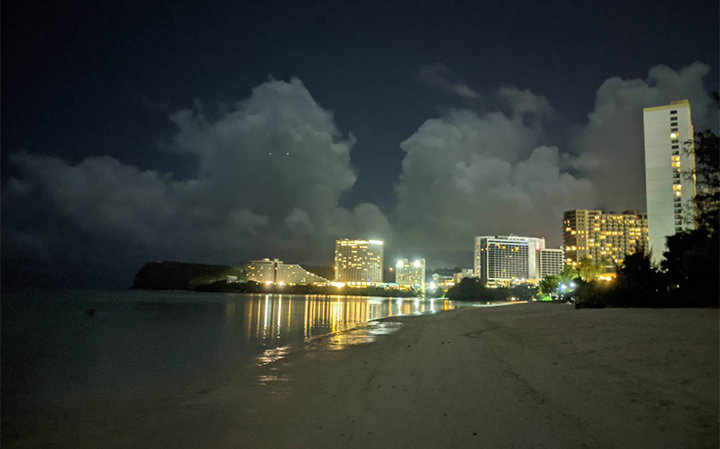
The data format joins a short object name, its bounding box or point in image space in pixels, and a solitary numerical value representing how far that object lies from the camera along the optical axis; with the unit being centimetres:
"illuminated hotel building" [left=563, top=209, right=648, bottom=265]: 16175
